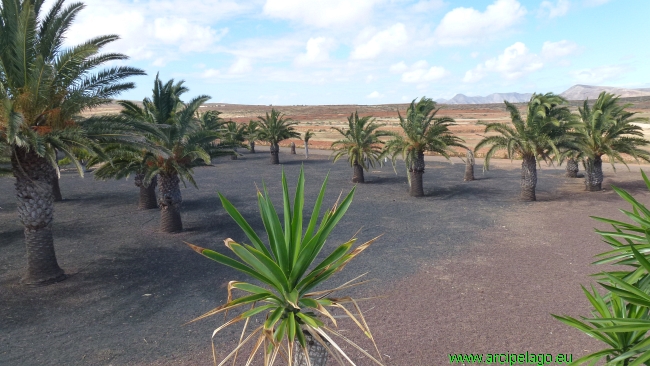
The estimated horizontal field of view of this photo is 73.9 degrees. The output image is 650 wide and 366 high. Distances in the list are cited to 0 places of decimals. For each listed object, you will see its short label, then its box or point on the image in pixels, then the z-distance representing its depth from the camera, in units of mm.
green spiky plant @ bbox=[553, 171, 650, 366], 2969
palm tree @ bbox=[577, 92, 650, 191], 17500
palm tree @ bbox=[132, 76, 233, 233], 12695
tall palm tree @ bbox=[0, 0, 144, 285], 8820
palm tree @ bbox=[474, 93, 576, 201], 16562
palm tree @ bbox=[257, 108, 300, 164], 32625
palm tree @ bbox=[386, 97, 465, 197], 18109
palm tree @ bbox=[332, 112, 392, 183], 21328
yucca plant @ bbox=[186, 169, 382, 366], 3662
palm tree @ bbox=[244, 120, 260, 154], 35344
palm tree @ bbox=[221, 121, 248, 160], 37844
